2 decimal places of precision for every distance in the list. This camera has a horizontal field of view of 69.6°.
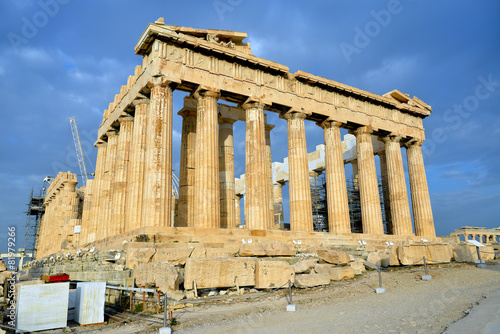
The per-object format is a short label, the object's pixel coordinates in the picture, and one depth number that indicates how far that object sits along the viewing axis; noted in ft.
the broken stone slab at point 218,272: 34.12
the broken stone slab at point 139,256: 39.69
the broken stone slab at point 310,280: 38.65
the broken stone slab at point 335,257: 45.68
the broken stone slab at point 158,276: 32.96
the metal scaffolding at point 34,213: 206.10
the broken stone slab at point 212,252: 42.60
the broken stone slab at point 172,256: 40.14
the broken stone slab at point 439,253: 51.76
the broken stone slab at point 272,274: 36.55
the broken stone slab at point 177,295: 32.24
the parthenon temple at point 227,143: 63.93
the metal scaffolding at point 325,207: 116.81
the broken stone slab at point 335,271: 42.24
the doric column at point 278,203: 107.57
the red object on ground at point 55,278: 27.40
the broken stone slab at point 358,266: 47.09
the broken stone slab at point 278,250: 45.64
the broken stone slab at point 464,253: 56.95
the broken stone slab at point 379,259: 49.34
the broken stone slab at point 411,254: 48.06
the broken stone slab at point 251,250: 43.55
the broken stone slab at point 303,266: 41.45
